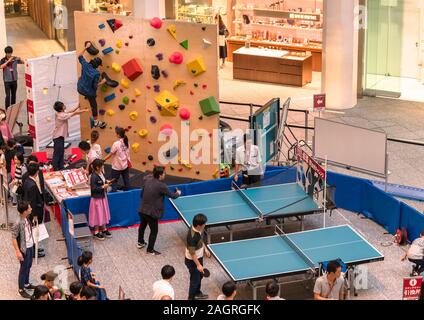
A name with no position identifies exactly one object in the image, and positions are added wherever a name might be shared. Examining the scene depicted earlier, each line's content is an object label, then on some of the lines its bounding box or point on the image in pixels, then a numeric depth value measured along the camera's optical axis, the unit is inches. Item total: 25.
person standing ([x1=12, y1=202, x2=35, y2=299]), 535.5
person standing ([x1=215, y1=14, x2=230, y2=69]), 1088.2
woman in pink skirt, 605.6
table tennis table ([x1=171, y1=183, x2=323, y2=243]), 609.3
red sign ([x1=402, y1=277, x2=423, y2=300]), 489.7
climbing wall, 684.1
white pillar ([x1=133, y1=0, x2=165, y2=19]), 958.4
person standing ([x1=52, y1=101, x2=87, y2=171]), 709.9
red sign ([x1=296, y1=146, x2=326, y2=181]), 609.3
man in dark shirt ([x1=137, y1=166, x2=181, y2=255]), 582.2
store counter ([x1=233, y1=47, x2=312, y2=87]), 1024.9
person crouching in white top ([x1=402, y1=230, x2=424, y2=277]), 557.0
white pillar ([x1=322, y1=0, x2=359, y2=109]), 908.6
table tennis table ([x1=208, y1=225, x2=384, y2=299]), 536.1
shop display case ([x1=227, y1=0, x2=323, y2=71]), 1053.8
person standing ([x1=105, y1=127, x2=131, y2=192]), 661.9
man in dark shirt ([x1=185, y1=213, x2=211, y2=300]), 517.0
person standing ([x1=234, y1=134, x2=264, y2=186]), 655.1
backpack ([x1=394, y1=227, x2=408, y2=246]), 611.2
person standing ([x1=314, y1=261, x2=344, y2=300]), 497.7
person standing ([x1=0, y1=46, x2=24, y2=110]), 871.1
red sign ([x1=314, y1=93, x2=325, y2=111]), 780.0
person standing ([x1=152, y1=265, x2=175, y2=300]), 462.6
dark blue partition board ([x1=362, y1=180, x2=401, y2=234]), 625.3
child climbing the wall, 717.9
